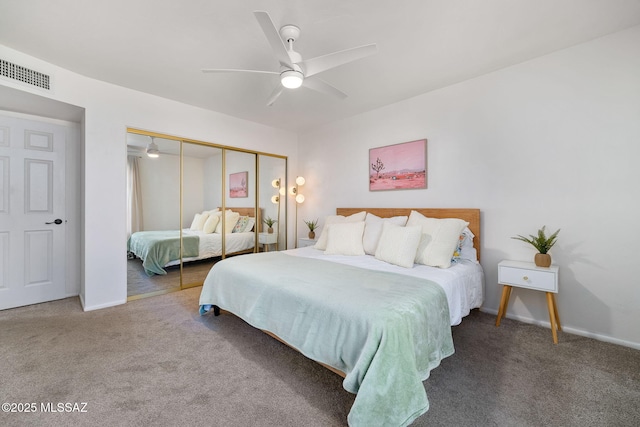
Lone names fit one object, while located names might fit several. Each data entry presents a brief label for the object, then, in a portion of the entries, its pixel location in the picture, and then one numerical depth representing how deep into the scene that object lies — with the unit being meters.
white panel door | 2.94
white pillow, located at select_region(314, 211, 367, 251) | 3.42
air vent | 2.35
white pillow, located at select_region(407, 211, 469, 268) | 2.44
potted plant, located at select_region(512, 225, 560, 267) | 2.32
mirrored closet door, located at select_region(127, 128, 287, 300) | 3.32
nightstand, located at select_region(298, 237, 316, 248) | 4.39
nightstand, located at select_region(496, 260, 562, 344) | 2.21
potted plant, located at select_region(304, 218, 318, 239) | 4.56
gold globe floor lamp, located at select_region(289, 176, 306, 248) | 4.84
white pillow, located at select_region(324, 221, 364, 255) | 3.02
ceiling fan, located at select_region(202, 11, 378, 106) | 1.83
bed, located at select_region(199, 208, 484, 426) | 1.28
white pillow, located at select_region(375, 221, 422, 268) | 2.45
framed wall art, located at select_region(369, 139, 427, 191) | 3.32
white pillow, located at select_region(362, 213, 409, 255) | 3.03
